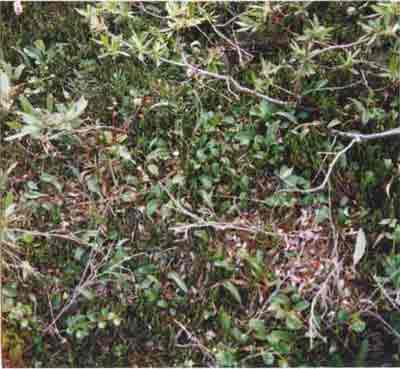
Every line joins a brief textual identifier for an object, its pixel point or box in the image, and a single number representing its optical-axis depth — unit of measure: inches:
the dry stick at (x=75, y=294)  88.6
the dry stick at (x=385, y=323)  83.6
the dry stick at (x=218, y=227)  89.8
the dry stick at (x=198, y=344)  85.7
